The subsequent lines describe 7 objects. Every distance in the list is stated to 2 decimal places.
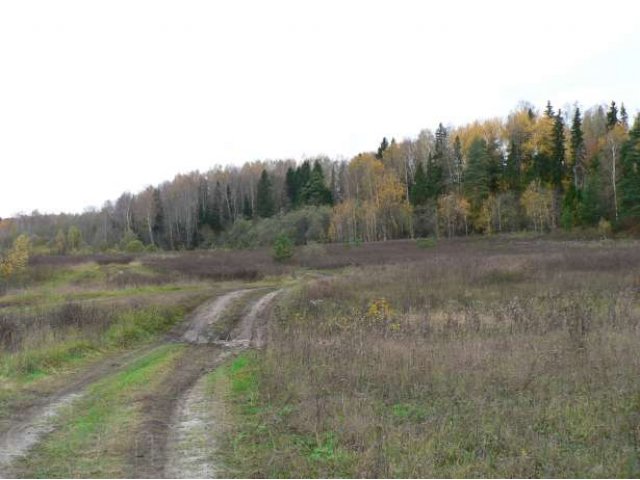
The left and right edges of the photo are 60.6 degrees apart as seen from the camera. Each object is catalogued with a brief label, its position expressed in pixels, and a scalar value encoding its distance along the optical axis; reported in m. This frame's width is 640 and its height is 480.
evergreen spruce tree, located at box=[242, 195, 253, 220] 95.65
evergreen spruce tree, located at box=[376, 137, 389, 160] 96.96
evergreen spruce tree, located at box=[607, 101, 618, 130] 77.71
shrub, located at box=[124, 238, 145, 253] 67.25
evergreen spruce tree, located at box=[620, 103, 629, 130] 89.96
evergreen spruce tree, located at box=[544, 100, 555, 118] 80.08
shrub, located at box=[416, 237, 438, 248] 50.38
